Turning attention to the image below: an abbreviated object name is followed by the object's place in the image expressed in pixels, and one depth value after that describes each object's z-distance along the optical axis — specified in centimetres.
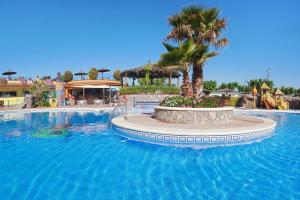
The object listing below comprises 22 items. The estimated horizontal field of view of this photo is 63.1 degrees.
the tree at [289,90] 8075
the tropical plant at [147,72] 2898
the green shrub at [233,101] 2597
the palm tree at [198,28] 1292
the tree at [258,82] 6748
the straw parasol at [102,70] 3638
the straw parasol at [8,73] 3646
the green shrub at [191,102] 1232
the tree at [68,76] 5416
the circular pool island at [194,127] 880
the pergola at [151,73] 2978
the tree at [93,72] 4600
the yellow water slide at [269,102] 2319
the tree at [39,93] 2509
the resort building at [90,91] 2794
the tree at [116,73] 5068
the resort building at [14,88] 3382
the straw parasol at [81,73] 3881
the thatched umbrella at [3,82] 3297
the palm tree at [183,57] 1234
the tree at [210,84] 6335
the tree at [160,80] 3967
